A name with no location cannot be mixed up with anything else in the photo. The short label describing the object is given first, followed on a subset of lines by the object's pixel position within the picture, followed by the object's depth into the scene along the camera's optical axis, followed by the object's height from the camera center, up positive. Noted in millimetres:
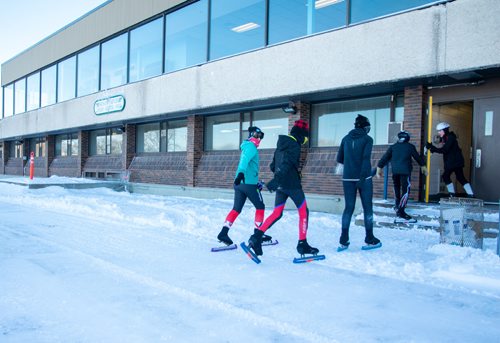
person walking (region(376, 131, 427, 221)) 7562 +66
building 8898 +2549
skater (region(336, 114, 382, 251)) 5922 -142
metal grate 5688 -787
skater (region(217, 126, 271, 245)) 5793 -317
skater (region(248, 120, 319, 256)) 5371 -270
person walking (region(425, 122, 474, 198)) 7977 +246
